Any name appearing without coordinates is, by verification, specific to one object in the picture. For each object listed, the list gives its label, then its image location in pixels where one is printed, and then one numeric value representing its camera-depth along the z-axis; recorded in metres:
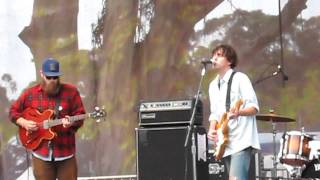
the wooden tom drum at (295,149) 12.34
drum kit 12.14
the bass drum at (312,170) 12.08
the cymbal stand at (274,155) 12.74
